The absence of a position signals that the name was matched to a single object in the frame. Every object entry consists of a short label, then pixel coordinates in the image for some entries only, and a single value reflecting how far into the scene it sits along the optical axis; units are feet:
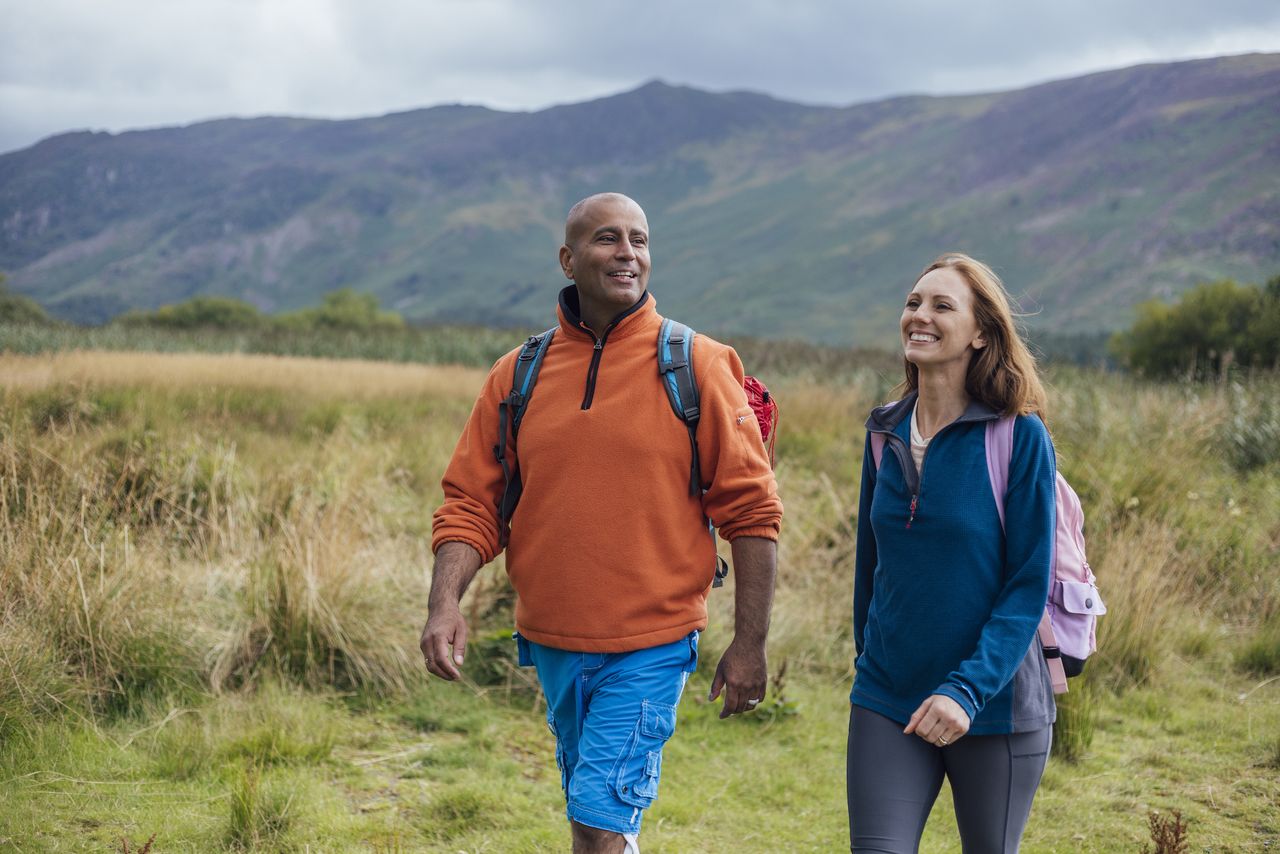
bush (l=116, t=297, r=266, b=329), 140.67
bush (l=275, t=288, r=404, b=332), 206.08
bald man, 8.11
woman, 7.36
